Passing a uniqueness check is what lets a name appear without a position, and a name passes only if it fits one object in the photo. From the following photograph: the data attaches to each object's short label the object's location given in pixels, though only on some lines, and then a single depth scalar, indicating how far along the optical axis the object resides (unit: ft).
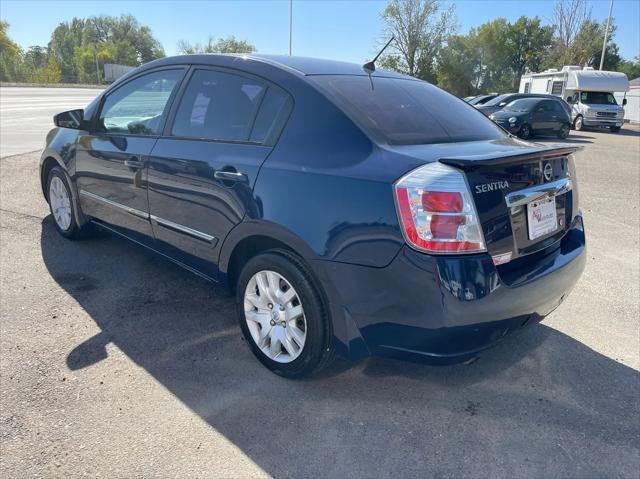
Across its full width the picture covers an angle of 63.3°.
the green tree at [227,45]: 178.27
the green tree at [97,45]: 242.78
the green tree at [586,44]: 143.54
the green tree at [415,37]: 150.30
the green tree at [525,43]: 194.90
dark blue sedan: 7.34
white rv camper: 73.61
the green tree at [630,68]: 191.09
